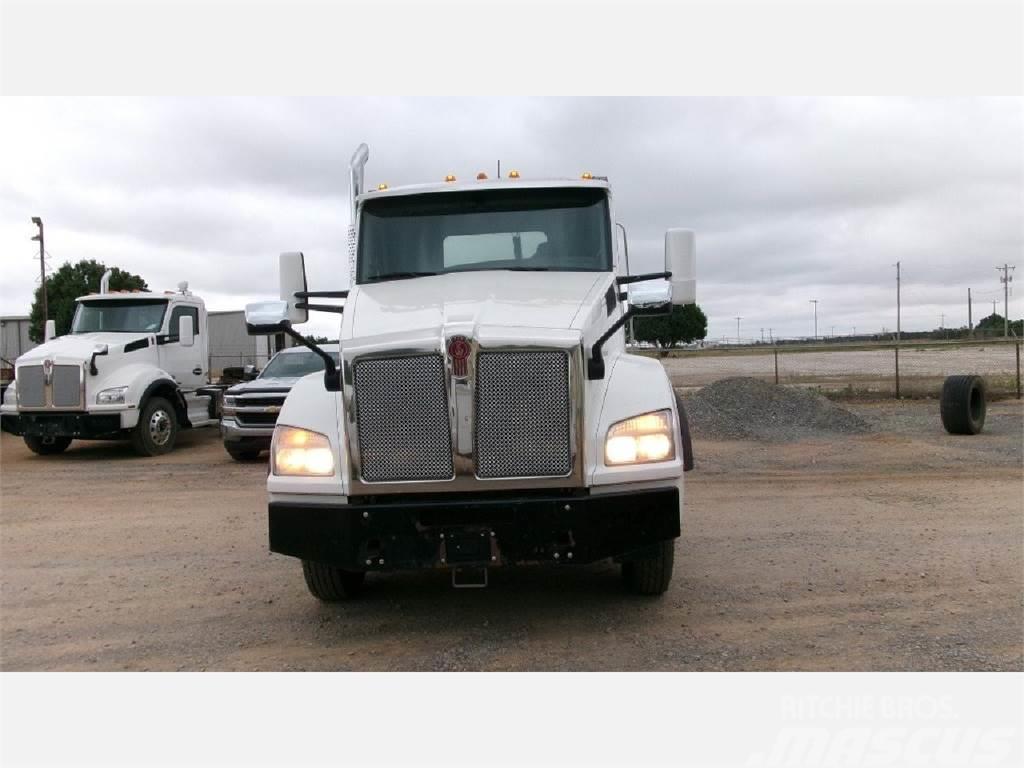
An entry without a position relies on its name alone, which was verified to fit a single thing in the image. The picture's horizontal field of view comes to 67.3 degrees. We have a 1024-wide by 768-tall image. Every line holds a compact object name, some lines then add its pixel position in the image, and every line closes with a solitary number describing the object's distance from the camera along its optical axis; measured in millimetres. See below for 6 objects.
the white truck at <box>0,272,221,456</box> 12781
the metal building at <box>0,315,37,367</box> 37625
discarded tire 13273
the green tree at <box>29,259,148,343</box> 45719
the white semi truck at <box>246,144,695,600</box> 4141
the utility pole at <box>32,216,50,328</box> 38422
